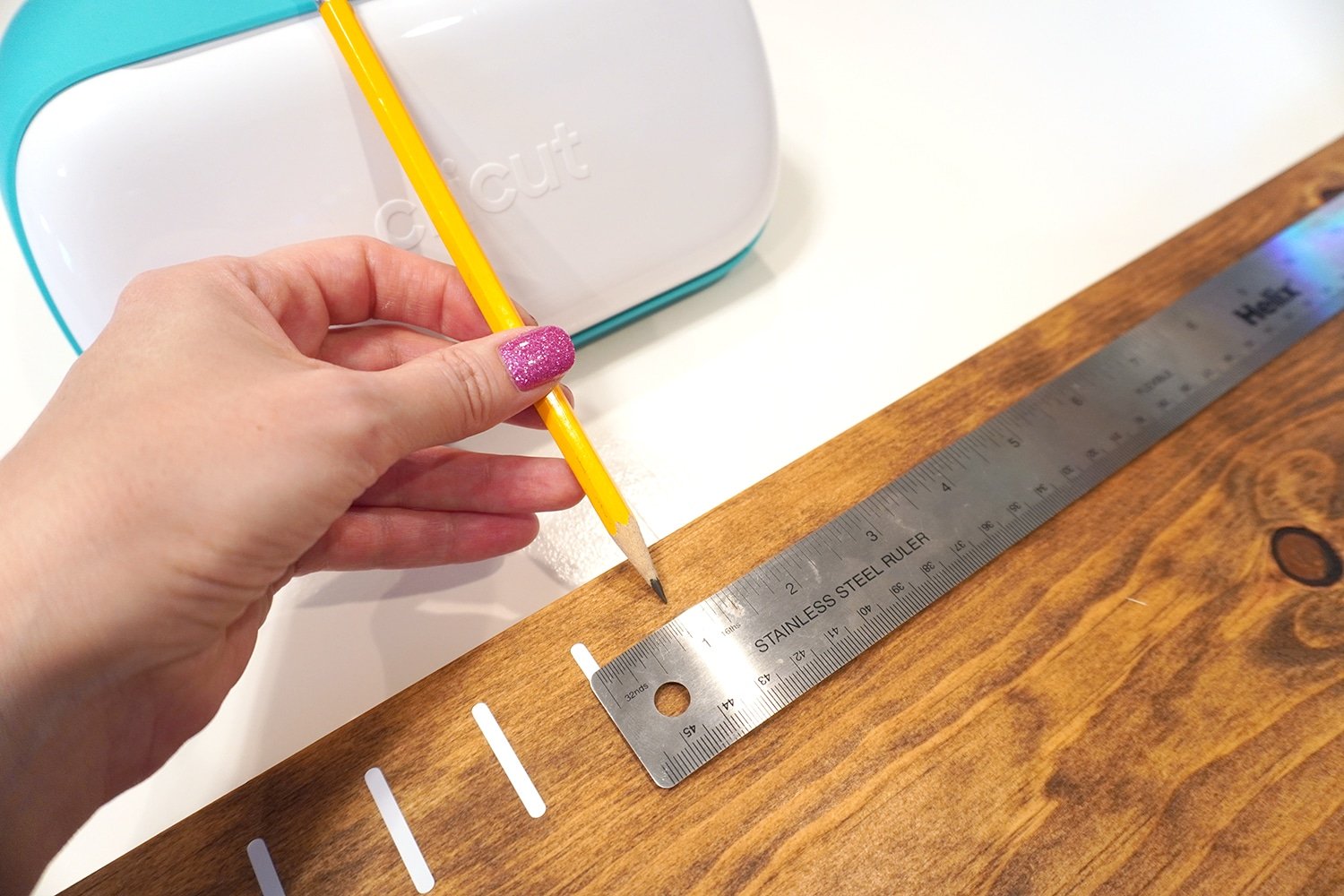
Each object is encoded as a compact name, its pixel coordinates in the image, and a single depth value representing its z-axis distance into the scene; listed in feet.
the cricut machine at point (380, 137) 0.75
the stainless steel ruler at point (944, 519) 0.75
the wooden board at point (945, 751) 0.70
